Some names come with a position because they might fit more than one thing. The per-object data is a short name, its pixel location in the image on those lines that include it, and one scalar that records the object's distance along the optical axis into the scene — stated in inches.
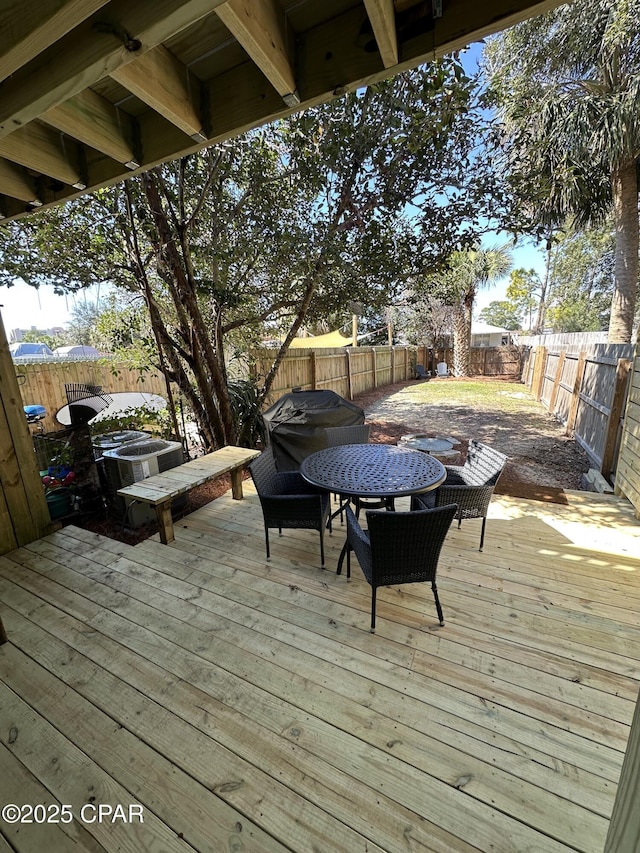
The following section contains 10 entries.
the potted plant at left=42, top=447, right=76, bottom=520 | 131.0
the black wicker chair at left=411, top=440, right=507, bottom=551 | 98.8
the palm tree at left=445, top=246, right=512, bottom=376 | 520.4
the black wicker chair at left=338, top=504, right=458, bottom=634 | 71.3
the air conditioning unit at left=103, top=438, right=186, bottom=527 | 132.6
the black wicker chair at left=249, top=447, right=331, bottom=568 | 97.9
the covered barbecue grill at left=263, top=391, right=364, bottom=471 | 165.5
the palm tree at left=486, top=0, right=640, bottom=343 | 227.9
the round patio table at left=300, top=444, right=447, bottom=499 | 89.4
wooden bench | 108.8
